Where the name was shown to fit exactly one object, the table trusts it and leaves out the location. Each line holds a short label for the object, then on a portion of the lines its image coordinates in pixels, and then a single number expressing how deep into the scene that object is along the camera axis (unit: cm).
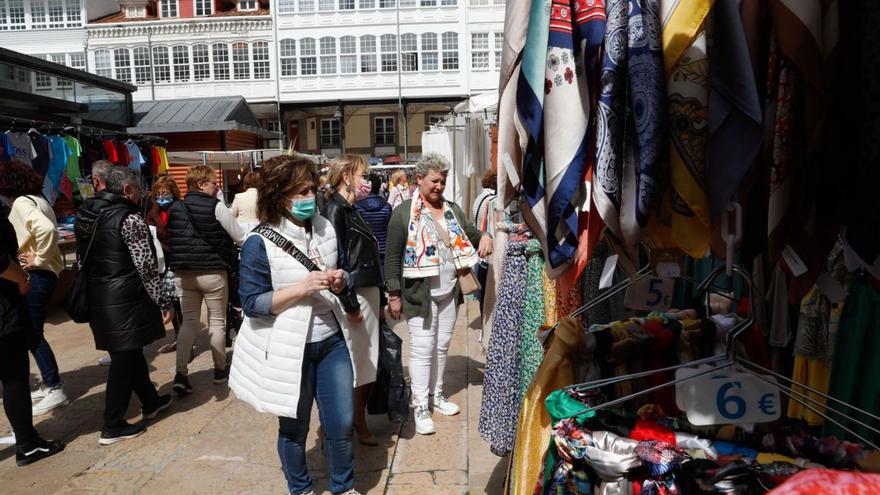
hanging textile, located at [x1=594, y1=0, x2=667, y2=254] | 122
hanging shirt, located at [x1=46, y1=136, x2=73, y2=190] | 884
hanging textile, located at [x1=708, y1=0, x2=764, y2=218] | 114
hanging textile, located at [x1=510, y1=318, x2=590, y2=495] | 159
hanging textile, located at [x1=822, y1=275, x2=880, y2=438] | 159
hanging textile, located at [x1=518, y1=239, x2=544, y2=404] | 302
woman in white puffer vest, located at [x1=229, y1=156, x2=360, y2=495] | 284
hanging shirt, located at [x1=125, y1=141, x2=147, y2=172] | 1089
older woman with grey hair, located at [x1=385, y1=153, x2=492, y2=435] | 408
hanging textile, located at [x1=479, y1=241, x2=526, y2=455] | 315
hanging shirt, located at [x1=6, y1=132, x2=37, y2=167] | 806
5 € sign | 202
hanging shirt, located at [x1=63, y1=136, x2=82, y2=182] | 920
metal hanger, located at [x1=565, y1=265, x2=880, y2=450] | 132
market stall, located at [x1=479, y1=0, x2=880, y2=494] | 114
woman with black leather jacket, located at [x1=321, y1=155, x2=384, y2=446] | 337
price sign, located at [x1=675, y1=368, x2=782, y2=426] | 131
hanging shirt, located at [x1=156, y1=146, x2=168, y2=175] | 1211
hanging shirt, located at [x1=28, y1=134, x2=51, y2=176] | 848
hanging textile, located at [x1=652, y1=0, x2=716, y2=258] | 119
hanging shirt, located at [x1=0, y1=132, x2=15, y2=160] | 788
